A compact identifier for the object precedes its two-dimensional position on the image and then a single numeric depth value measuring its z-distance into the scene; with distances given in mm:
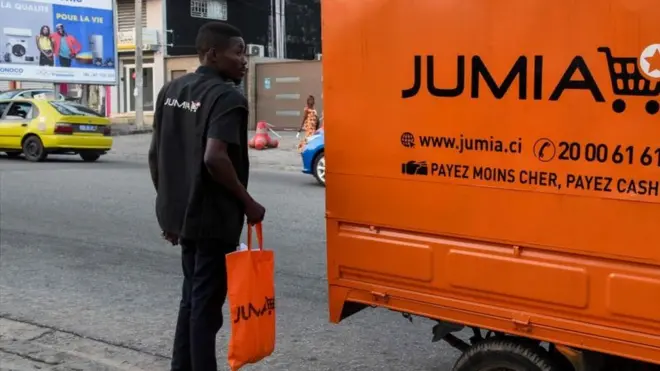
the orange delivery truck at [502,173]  2869
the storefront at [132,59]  31594
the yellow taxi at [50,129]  16984
